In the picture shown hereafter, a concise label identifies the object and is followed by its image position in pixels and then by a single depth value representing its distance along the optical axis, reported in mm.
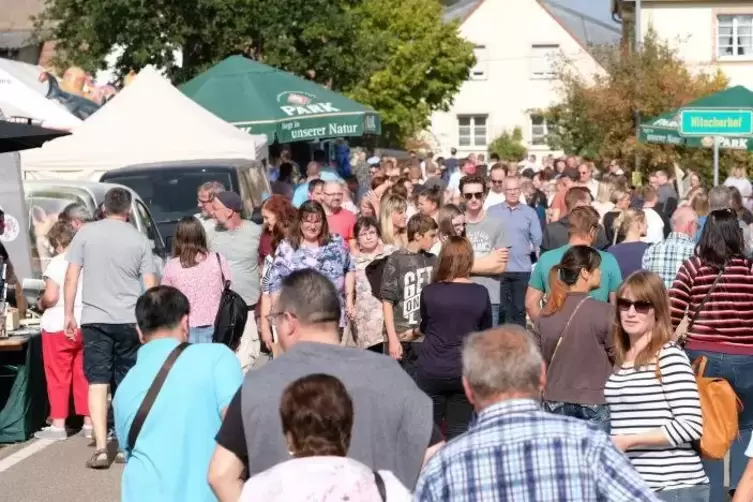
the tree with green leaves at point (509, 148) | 76188
